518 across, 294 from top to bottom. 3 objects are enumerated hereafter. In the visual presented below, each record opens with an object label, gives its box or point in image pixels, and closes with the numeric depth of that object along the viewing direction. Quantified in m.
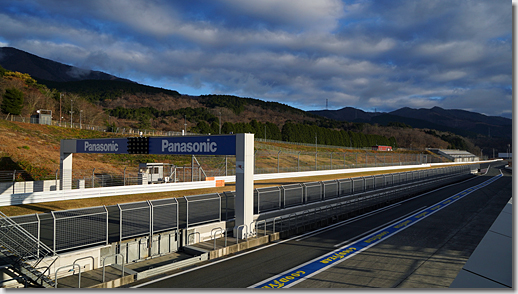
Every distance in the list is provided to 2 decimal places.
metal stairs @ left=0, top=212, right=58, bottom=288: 9.08
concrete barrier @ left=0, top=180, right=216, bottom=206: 22.32
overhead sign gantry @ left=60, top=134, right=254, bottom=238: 14.23
